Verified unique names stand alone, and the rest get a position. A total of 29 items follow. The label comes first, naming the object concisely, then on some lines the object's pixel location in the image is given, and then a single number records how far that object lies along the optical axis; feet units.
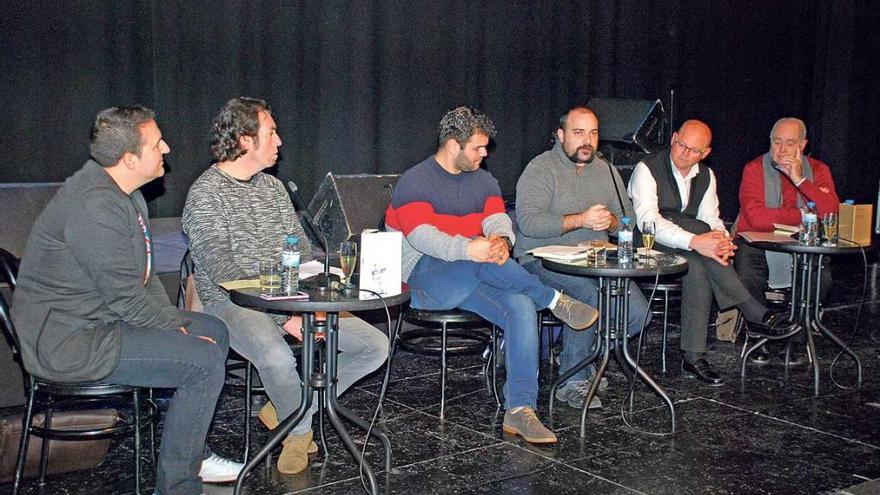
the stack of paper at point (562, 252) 12.98
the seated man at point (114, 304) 9.53
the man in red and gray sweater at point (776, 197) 17.15
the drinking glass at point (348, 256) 10.57
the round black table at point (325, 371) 10.23
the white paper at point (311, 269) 11.42
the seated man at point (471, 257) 12.84
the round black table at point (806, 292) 15.24
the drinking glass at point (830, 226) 15.23
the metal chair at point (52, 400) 10.06
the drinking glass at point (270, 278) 10.32
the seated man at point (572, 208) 14.16
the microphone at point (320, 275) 9.98
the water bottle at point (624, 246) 12.76
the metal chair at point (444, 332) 13.21
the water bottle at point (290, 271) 10.30
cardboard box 15.56
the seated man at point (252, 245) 11.16
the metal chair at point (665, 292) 15.81
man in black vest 15.56
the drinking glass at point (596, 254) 12.72
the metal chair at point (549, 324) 14.92
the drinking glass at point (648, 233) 13.32
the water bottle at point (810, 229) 15.17
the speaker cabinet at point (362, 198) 16.93
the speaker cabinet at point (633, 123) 19.19
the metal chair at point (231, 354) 11.67
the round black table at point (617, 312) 12.71
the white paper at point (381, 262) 10.48
